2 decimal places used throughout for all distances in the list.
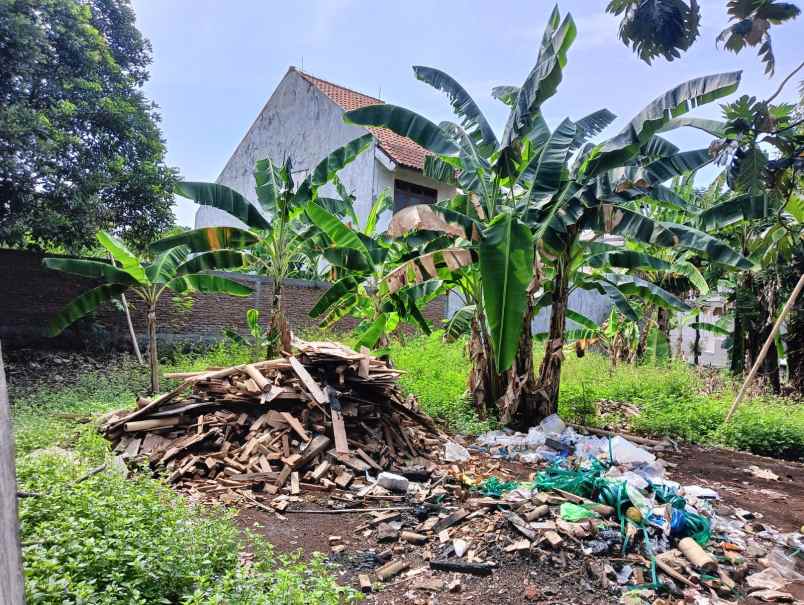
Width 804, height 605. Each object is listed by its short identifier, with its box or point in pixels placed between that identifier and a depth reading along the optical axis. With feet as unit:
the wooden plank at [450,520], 13.39
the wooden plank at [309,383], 19.89
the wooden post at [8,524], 3.74
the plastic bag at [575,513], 12.69
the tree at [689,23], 15.55
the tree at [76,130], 31.17
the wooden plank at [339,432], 18.79
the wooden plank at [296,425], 19.24
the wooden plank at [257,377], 20.35
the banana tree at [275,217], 25.29
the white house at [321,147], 51.88
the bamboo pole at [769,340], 21.85
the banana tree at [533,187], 18.17
